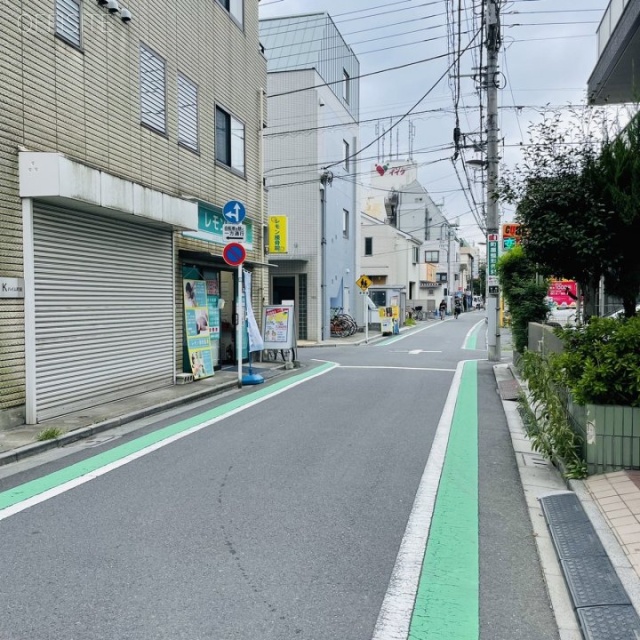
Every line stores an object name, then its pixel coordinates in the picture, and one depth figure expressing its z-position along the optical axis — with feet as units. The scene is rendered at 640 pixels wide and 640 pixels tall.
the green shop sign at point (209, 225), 42.66
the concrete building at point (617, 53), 28.25
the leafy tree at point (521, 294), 47.80
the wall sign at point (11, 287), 24.62
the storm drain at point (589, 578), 10.33
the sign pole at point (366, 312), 87.56
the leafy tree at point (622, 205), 22.84
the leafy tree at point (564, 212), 25.17
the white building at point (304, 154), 84.43
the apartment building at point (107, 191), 25.61
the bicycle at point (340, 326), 94.58
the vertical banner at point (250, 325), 46.57
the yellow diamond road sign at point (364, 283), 91.66
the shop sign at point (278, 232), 75.20
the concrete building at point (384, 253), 150.71
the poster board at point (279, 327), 52.03
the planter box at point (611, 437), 17.65
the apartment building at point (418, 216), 199.93
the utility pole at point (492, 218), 56.65
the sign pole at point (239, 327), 39.47
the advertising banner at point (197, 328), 40.63
